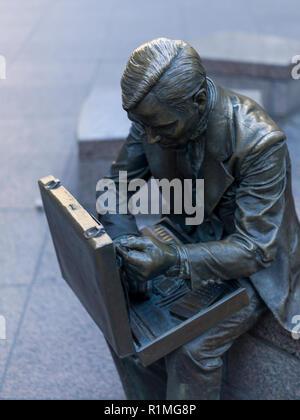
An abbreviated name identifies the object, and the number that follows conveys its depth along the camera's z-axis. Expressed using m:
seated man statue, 1.95
